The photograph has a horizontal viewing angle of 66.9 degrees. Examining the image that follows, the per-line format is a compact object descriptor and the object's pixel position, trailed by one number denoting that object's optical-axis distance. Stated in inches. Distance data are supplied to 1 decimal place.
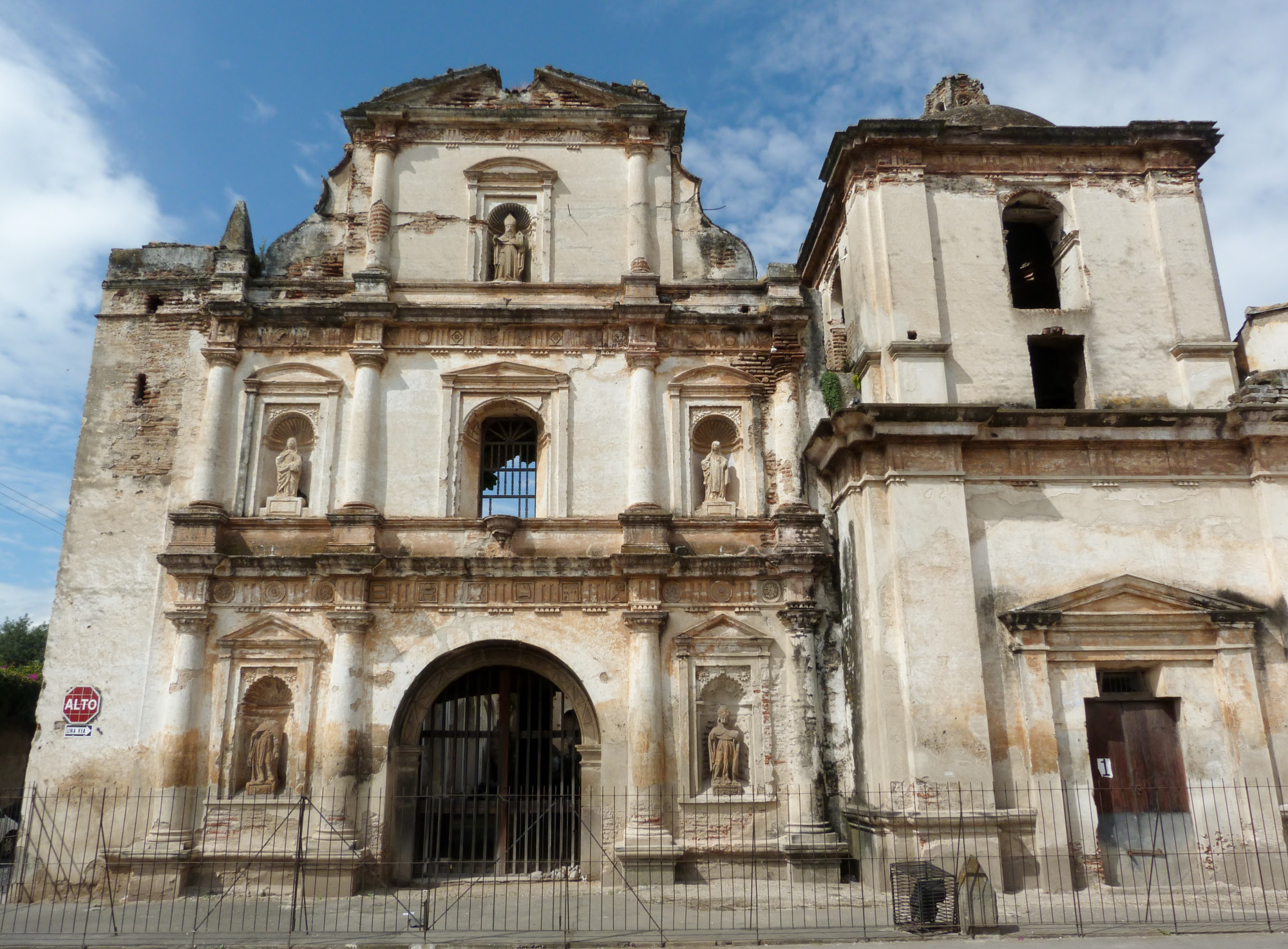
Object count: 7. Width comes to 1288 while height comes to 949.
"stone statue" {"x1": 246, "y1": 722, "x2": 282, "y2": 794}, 541.0
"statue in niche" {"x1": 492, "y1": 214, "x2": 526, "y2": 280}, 641.0
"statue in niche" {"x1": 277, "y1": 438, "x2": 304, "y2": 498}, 592.7
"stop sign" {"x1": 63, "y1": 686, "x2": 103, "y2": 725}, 548.4
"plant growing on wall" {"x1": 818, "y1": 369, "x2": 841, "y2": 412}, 605.6
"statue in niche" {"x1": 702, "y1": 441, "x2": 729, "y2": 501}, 603.8
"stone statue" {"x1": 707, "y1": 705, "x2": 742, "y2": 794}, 549.6
